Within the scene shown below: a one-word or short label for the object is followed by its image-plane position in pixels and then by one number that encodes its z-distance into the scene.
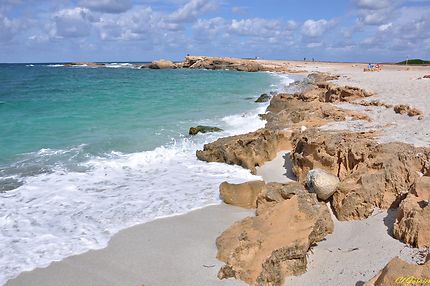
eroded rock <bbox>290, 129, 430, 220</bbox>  6.51
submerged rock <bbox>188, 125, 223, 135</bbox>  15.14
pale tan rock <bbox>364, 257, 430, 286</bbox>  3.53
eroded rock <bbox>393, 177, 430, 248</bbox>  5.10
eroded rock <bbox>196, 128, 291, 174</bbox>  10.25
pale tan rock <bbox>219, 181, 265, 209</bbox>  7.80
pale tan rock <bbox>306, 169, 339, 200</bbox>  6.88
